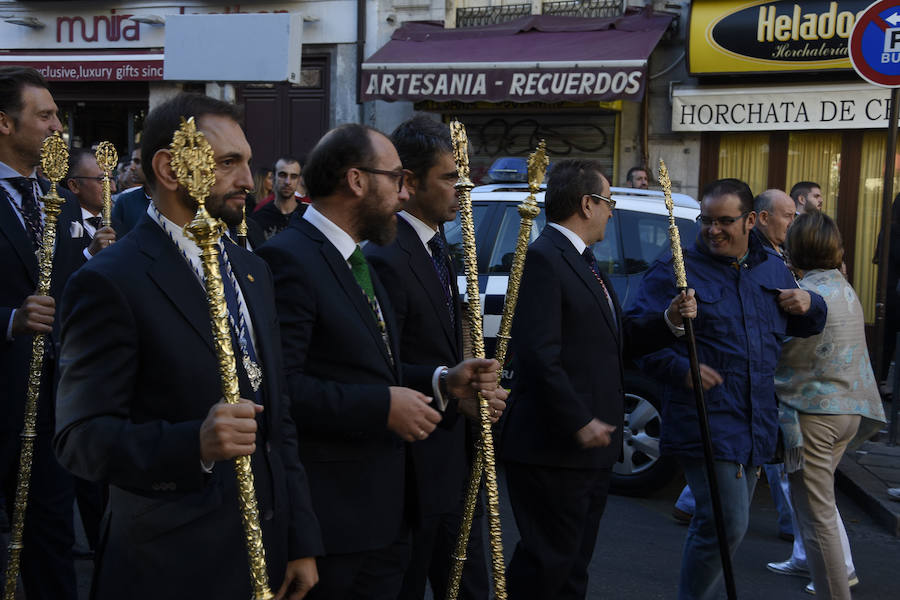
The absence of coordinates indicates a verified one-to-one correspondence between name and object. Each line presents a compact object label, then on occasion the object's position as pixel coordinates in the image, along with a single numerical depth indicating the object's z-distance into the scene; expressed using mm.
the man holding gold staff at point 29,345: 3795
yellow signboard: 12008
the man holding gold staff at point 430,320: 3346
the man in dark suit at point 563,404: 3816
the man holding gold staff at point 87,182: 6301
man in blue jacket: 3996
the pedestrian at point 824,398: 4375
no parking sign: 7098
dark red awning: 12344
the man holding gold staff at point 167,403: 2084
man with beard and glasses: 2787
